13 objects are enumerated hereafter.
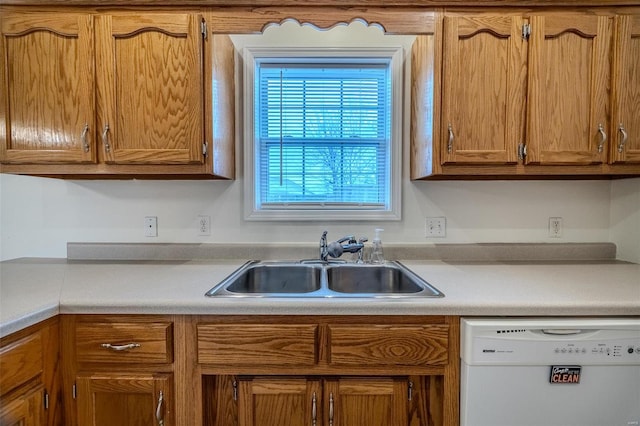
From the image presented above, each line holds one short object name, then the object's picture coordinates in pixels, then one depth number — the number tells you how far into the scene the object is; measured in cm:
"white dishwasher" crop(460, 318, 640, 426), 102
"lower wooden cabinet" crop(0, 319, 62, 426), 91
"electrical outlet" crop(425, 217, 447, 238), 182
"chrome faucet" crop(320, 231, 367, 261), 166
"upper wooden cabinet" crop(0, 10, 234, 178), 141
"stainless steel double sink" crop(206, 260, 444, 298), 163
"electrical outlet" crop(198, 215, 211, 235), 182
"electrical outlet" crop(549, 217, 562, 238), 181
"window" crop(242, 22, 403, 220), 181
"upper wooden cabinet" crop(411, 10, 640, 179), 141
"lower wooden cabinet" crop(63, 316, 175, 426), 107
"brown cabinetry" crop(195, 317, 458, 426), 107
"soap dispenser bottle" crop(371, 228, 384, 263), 171
